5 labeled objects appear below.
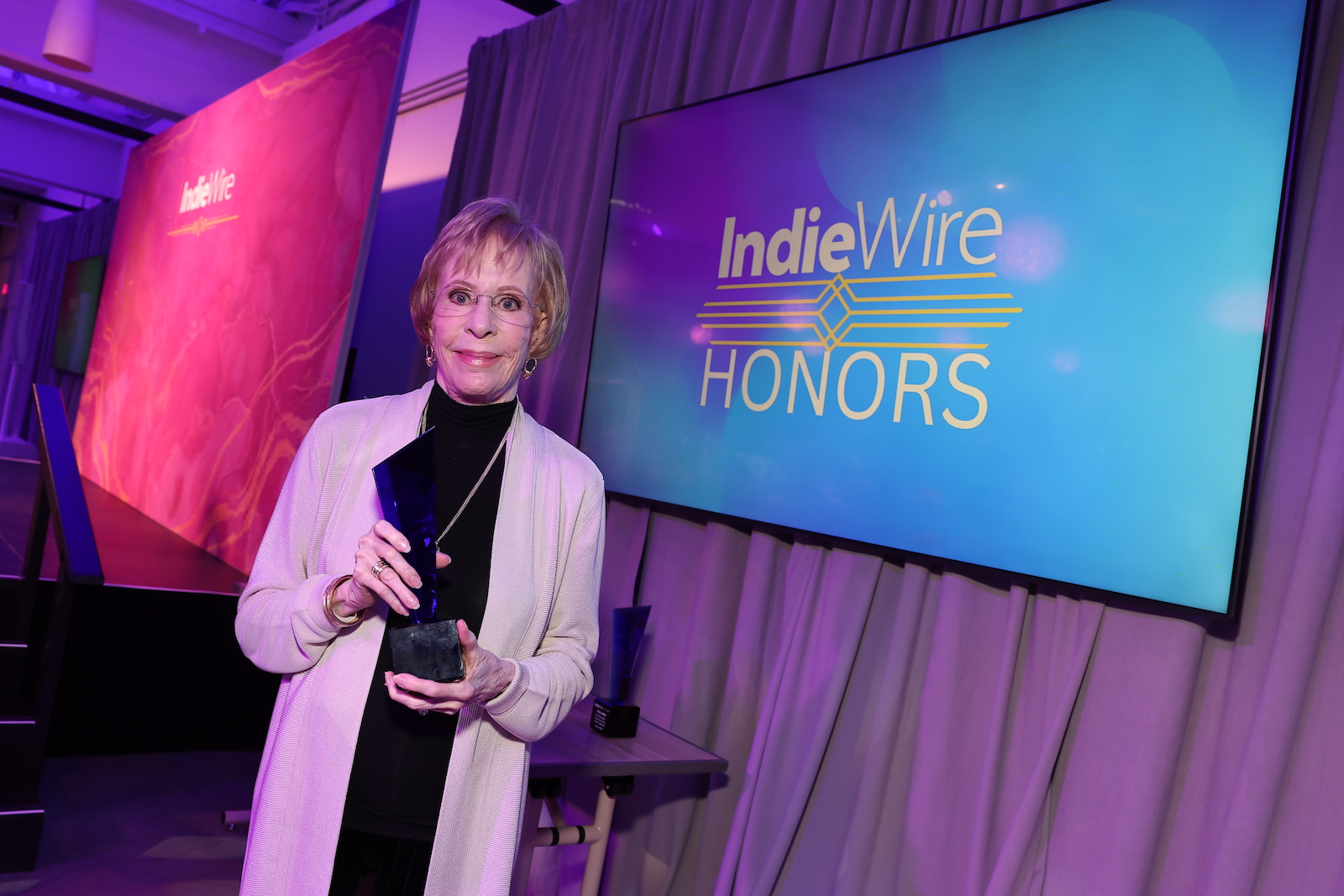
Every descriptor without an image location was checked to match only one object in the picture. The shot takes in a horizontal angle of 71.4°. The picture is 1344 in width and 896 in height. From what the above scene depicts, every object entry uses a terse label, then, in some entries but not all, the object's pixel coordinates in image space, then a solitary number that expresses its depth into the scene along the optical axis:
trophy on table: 2.31
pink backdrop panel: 4.04
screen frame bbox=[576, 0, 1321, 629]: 1.61
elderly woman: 1.21
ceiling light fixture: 4.84
